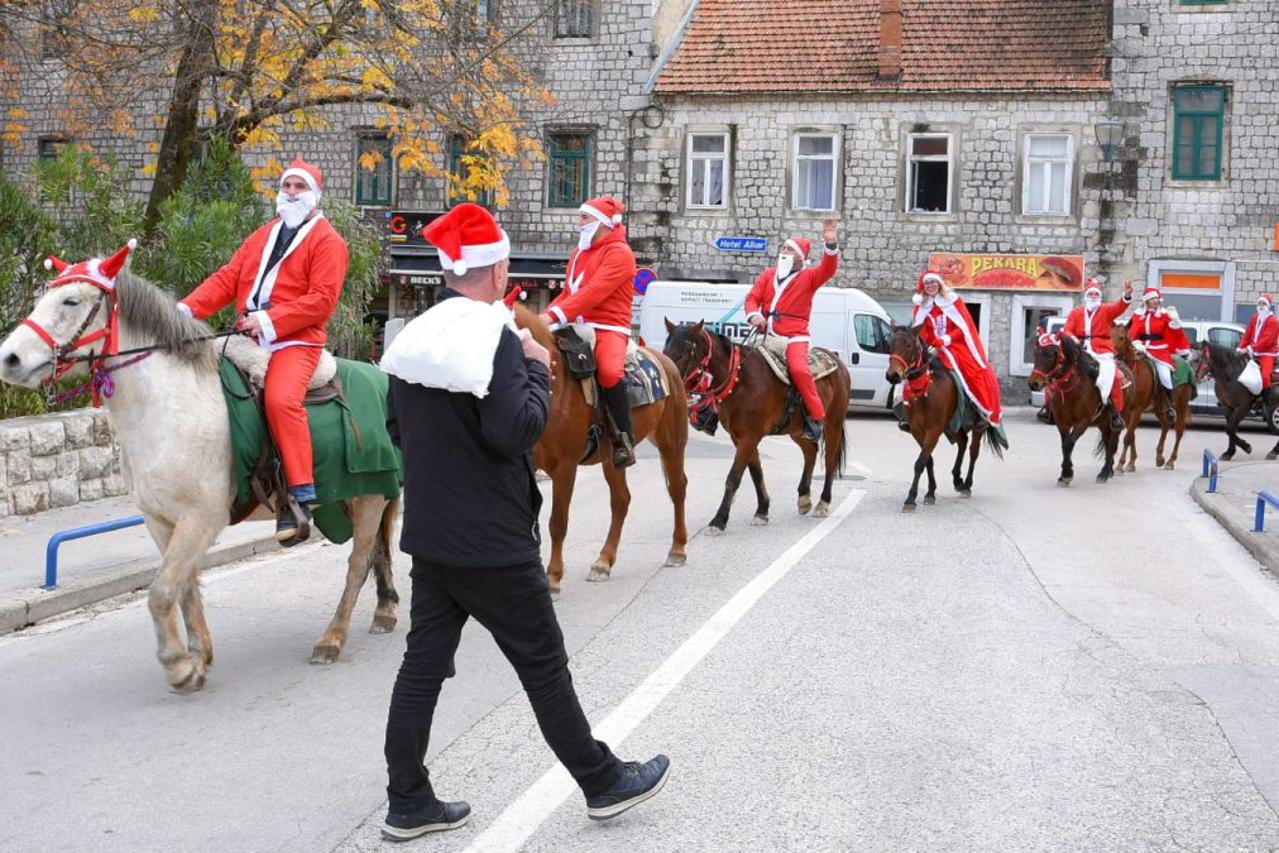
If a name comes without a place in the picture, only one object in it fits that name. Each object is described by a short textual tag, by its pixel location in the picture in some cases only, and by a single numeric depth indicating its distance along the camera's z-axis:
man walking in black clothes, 4.62
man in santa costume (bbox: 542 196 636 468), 9.41
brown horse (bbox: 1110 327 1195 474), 19.16
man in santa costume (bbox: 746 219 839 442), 13.39
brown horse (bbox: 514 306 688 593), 9.09
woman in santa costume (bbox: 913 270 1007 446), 15.08
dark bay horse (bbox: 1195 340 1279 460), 21.62
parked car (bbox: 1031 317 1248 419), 27.86
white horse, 6.45
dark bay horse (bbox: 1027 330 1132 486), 17.23
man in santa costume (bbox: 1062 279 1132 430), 17.55
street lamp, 31.61
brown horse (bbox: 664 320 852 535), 12.38
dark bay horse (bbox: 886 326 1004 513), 14.59
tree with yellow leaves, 16.25
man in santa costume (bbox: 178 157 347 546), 7.11
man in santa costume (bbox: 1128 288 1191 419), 20.17
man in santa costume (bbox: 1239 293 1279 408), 22.22
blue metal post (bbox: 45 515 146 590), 8.66
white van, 29.47
